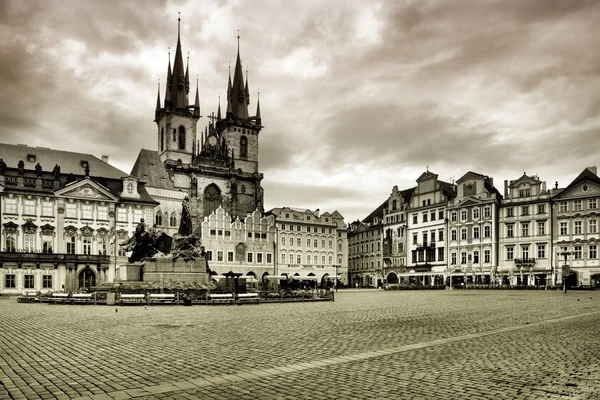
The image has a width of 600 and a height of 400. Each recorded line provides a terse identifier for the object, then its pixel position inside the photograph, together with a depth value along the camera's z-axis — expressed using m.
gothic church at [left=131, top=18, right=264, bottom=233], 77.34
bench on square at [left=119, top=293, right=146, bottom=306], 27.67
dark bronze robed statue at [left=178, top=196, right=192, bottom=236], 34.66
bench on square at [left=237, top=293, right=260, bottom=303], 29.79
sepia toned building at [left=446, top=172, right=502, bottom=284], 69.88
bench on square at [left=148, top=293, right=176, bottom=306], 27.45
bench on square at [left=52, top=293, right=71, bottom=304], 30.17
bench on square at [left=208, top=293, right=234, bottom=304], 28.78
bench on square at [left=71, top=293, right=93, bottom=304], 28.97
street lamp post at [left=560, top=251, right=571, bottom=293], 61.16
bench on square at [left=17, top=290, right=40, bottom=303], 33.00
